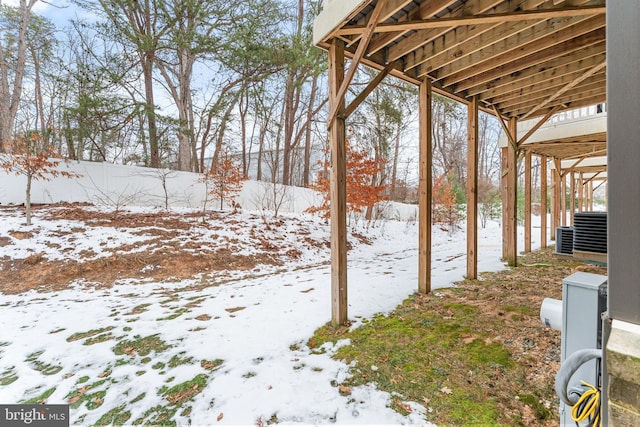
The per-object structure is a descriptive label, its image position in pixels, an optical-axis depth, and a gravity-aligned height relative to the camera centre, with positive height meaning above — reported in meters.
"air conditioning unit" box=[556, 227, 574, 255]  5.86 -0.76
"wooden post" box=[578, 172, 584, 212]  10.90 +0.55
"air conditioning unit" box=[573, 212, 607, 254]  5.03 -0.51
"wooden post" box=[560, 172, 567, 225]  8.47 +0.37
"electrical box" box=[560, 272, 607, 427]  0.92 -0.40
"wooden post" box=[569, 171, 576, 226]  9.16 +0.61
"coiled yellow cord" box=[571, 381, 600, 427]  0.78 -0.60
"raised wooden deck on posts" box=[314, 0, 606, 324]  2.41 +1.71
